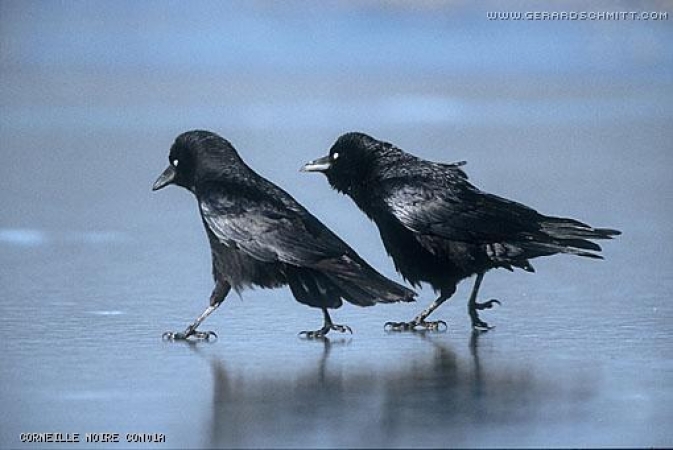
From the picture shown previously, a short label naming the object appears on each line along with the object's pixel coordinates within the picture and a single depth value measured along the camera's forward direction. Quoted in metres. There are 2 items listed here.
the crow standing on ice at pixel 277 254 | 17.92
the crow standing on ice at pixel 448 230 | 18.87
